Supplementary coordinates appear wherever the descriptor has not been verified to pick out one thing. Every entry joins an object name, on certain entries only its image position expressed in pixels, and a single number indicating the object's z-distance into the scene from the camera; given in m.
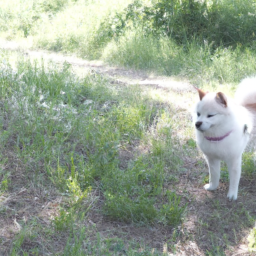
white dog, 2.94
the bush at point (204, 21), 7.71
